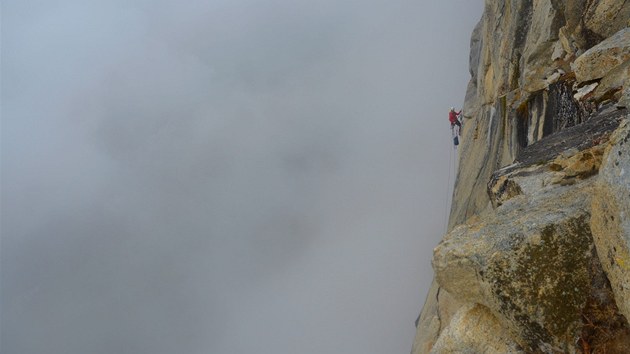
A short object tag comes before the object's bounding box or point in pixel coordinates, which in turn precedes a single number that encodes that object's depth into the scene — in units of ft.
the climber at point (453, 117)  121.80
